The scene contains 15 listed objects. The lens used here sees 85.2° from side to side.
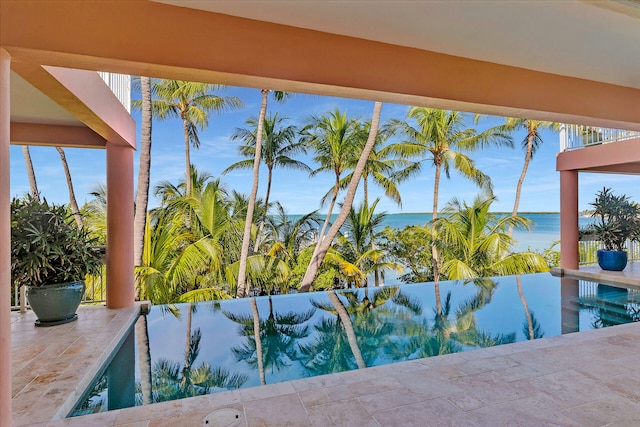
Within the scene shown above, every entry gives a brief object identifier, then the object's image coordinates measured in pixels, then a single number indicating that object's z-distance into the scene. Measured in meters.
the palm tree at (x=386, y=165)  13.21
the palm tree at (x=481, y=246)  10.17
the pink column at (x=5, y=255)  2.10
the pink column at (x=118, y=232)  5.50
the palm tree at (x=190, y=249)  7.06
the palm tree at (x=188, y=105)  12.15
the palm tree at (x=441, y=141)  12.59
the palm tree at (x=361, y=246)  11.50
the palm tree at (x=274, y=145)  13.03
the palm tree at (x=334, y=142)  11.77
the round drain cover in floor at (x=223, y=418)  2.46
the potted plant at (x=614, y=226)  8.58
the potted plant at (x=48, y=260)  4.45
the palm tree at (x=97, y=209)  8.11
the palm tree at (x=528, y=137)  14.12
